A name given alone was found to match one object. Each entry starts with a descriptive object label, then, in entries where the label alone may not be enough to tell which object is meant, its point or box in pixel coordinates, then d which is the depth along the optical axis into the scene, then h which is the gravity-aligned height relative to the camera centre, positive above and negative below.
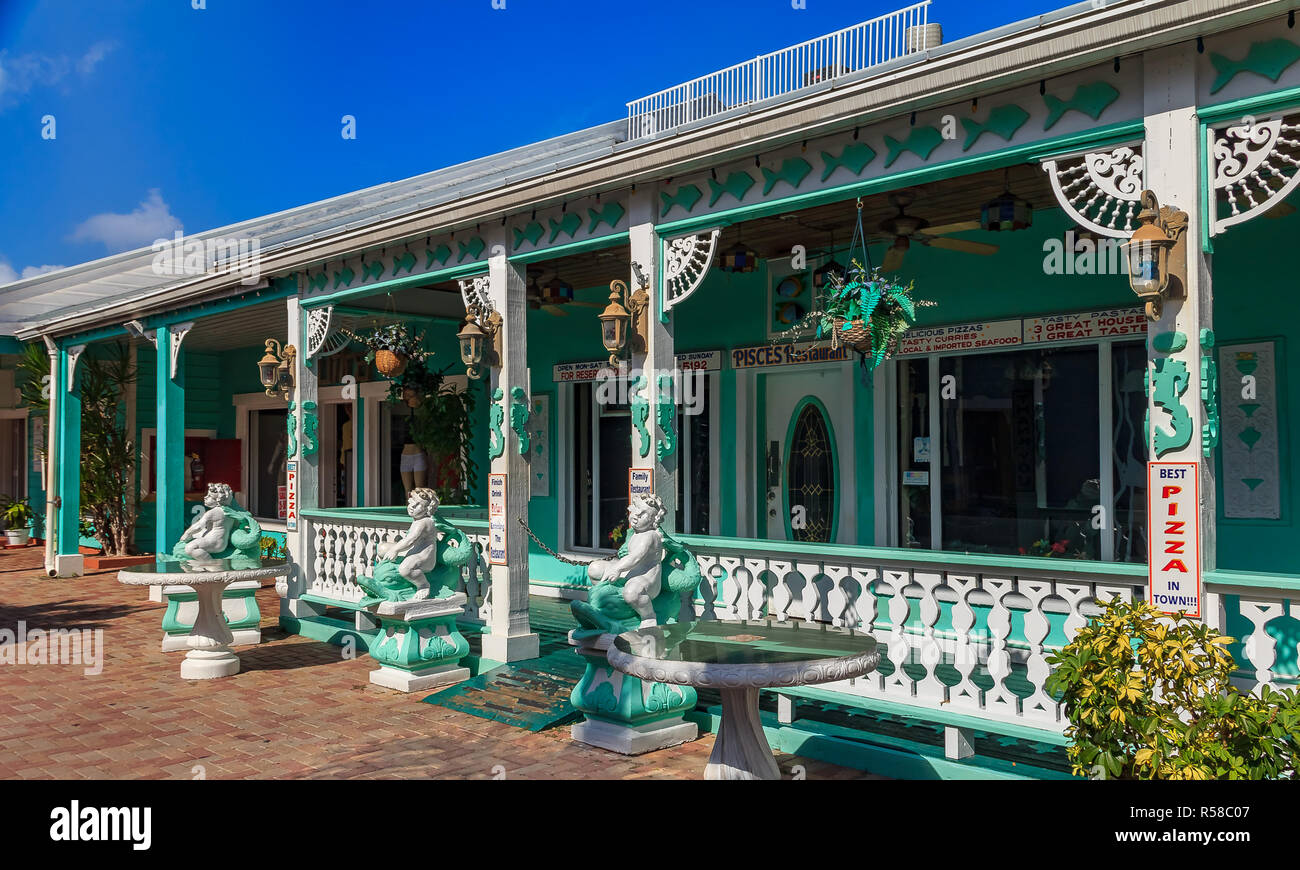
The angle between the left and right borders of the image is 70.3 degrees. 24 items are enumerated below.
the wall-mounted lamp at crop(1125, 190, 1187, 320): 3.90 +0.81
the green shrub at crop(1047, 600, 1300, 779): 3.13 -0.94
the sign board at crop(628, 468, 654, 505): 6.07 -0.20
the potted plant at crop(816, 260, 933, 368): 5.10 +0.77
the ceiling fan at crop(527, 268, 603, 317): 9.00 +1.60
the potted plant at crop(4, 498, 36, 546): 17.42 -1.19
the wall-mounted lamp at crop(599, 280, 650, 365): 6.02 +0.88
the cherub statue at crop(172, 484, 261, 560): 7.69 -0.65
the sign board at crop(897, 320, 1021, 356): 6.98 +0.87
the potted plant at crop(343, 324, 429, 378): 9.55 +1.16
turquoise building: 3.98 +0.87
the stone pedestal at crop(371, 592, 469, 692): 6.80 -1.44
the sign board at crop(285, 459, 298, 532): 9.05 -0.38
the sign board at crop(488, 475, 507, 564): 7.12 -0.52
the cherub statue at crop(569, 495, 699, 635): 5.37 -0.75
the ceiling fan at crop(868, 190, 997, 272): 6.37 +1.58
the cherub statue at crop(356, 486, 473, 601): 7.00 -0.82
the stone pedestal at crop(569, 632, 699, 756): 5.29 -1.50
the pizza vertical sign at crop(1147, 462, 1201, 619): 3.88 -0.39
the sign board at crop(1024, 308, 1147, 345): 6.37 +0.86
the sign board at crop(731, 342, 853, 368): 8.09 +0.86
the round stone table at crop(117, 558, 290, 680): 7.19 -1.18
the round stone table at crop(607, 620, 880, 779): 3.78 -0.89
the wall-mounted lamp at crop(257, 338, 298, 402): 8.98 +0.86
